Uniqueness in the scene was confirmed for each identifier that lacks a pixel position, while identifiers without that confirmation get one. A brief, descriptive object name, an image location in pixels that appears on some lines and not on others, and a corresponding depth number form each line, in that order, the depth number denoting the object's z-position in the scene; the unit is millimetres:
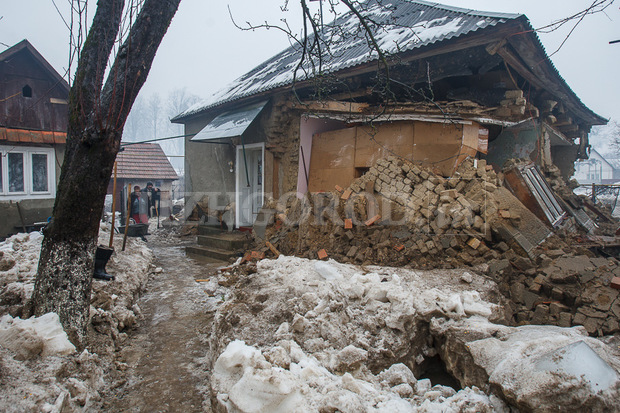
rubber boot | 4584
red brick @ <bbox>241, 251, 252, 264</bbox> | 6579
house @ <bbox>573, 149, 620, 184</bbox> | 47612
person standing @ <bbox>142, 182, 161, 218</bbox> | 12133
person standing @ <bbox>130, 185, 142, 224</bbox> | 10205
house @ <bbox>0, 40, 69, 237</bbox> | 9812
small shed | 18359
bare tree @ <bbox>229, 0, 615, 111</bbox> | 2590
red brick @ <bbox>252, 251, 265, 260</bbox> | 6464
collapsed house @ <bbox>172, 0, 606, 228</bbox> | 5848
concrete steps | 7811
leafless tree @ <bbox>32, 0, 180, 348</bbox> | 2924
